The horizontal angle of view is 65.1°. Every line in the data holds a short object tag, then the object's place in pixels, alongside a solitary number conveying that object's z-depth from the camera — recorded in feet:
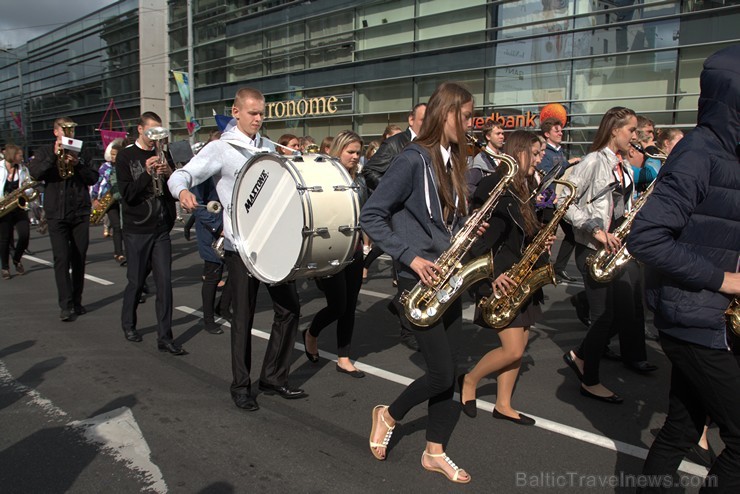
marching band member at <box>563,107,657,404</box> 14.14
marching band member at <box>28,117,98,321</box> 21.04
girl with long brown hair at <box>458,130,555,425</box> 12.35
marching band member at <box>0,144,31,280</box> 29.96
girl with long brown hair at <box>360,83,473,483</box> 10.09
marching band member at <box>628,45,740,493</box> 7.45
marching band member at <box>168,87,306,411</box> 13.20
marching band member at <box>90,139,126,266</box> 31.81
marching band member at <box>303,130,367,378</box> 15.28
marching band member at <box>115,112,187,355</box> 17.38
